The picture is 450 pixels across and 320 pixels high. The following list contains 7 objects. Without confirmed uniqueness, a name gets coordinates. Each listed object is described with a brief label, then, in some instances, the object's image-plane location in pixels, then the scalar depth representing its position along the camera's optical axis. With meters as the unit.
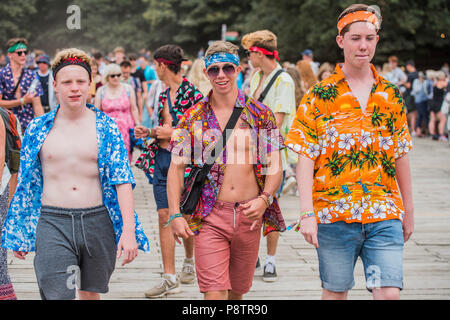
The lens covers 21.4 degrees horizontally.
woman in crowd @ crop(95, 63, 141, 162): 18.32
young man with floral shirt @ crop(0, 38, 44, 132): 15.41
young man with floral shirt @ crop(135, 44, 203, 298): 10.40
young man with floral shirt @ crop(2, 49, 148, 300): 6.86
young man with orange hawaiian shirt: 6.62
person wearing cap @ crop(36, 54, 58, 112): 21.07
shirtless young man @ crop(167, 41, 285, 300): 7.48
